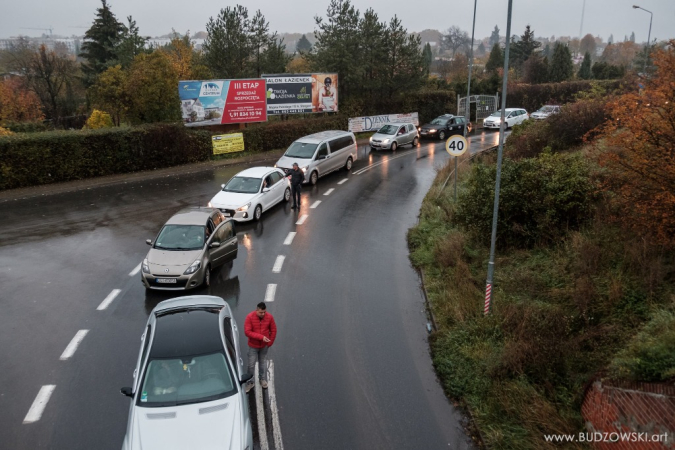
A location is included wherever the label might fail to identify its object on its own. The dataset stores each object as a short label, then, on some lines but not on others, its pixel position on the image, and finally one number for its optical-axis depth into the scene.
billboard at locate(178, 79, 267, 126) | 29.28
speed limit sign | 17.03
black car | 37.44
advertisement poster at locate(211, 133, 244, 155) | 29.33
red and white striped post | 10.72
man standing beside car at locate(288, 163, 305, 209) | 19.39
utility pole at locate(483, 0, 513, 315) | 9.66
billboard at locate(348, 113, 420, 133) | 37.91
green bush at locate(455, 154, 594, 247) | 13.03
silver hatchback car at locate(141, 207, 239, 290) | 12.04
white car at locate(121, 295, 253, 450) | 6.75
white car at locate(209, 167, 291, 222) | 17.66
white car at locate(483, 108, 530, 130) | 41.06
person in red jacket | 8.75
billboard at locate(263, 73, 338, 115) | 32.91
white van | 23.31
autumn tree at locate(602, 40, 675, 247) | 9.55
